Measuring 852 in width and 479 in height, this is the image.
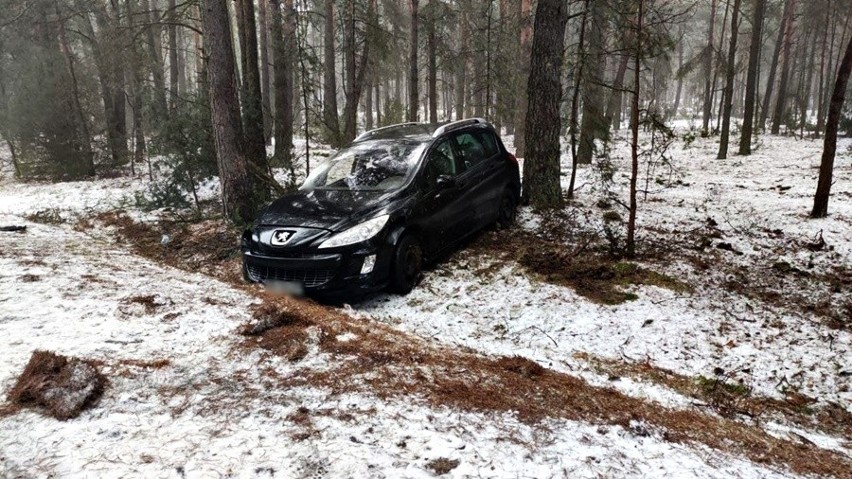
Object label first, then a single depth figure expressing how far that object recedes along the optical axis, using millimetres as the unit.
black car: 5375
